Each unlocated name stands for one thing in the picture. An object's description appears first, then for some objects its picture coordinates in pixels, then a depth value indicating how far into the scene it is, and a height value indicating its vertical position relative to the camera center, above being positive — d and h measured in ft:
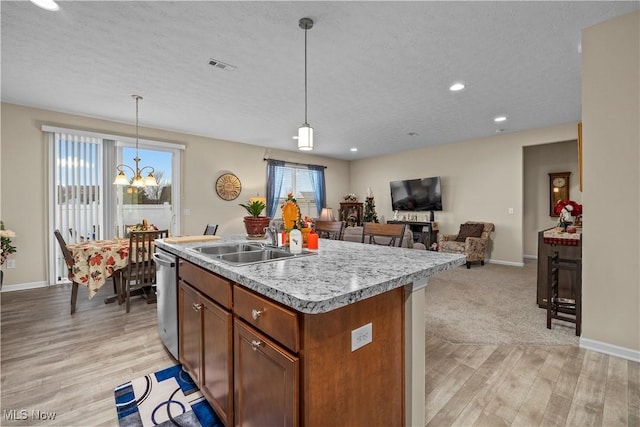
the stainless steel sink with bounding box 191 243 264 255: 6.83 -0.91
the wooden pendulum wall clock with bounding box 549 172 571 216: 19.38 +1.64
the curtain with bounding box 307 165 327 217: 25.21 +2.36
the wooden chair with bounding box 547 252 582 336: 8.47 -2.56
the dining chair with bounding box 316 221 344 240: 9.99 -0.58
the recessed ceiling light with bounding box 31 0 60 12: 6.54 +4.77
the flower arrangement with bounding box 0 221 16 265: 10.33 -1.31
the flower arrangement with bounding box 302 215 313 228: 6.68 -0.26
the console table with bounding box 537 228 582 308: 9.73 -1.47
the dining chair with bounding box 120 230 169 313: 10.70 -1.88
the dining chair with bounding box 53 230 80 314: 10.07 -1.83
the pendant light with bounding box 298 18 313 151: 7.48 +2.00
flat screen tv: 22.02 +1.36
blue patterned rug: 5.39 -3.86
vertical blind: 14.14 +1.25
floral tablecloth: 10.26 -1.85
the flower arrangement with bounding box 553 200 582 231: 11.03 +0.01
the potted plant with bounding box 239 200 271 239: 7.91 -0.26
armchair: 18.08 -1.93
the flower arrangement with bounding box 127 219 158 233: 12.97 -0.71
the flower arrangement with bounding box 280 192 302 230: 6.28 -0.05
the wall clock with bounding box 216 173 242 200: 19.58 +1.75
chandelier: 12.37 +1.38
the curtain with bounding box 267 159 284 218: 22.18 +2.20
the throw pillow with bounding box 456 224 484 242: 19.03 -1.30
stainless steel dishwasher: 6.88 -2.20
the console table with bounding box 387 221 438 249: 21.11 -1.55
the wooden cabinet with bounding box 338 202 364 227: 26.04 -0.05
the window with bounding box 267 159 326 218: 22.43 +2.20
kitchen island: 3.29 -1.63
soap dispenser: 5.99 -0.61
